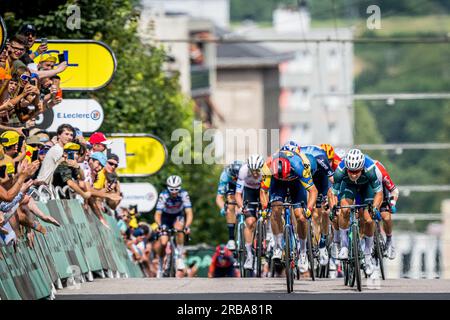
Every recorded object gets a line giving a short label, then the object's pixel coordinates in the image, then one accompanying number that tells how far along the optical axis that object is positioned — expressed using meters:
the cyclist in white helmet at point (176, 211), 28.67
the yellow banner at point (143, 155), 32.75
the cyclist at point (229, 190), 27.70
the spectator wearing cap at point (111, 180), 26.28
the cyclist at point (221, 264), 30.50
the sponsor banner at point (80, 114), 27.95
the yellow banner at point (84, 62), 28.02
